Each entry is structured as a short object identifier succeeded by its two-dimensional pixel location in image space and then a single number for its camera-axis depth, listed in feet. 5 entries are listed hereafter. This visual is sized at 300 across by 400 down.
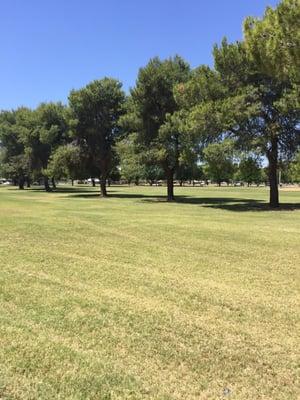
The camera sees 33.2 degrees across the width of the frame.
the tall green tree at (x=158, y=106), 118.11
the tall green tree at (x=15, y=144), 206.14
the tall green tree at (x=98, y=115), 148.25
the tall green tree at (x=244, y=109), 85.20
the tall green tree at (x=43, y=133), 183.42
